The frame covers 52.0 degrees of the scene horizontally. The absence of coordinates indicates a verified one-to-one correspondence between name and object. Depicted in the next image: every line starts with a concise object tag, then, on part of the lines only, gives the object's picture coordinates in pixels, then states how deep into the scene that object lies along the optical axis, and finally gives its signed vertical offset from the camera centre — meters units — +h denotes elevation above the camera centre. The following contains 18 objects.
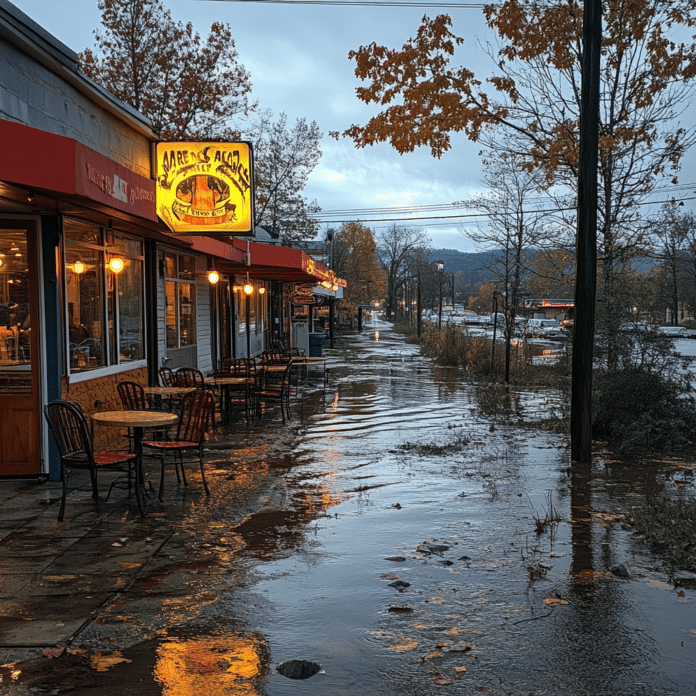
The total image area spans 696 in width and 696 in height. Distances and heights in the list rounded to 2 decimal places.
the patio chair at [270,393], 12.76 -1.47
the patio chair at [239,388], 12.39 -1.40
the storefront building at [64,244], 6.51 +0.85
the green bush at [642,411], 9.95 -1.46
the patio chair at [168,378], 11.31 -1.05
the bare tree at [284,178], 32.69 +6.20
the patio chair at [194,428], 7.41 -1.22
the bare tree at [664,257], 11.02 +1.04
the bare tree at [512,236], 20.31 +2.28
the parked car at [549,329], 54.20 -1.49
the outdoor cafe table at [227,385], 11.73 -1.26
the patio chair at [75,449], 6.50 -1.30
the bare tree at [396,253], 82.88 +7.10
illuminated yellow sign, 9.42 +1.67
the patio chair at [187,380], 11.20 -1.07
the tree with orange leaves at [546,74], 11.56 +3.82
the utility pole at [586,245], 8.75 +0.82
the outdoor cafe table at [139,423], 6.80 -1.08
